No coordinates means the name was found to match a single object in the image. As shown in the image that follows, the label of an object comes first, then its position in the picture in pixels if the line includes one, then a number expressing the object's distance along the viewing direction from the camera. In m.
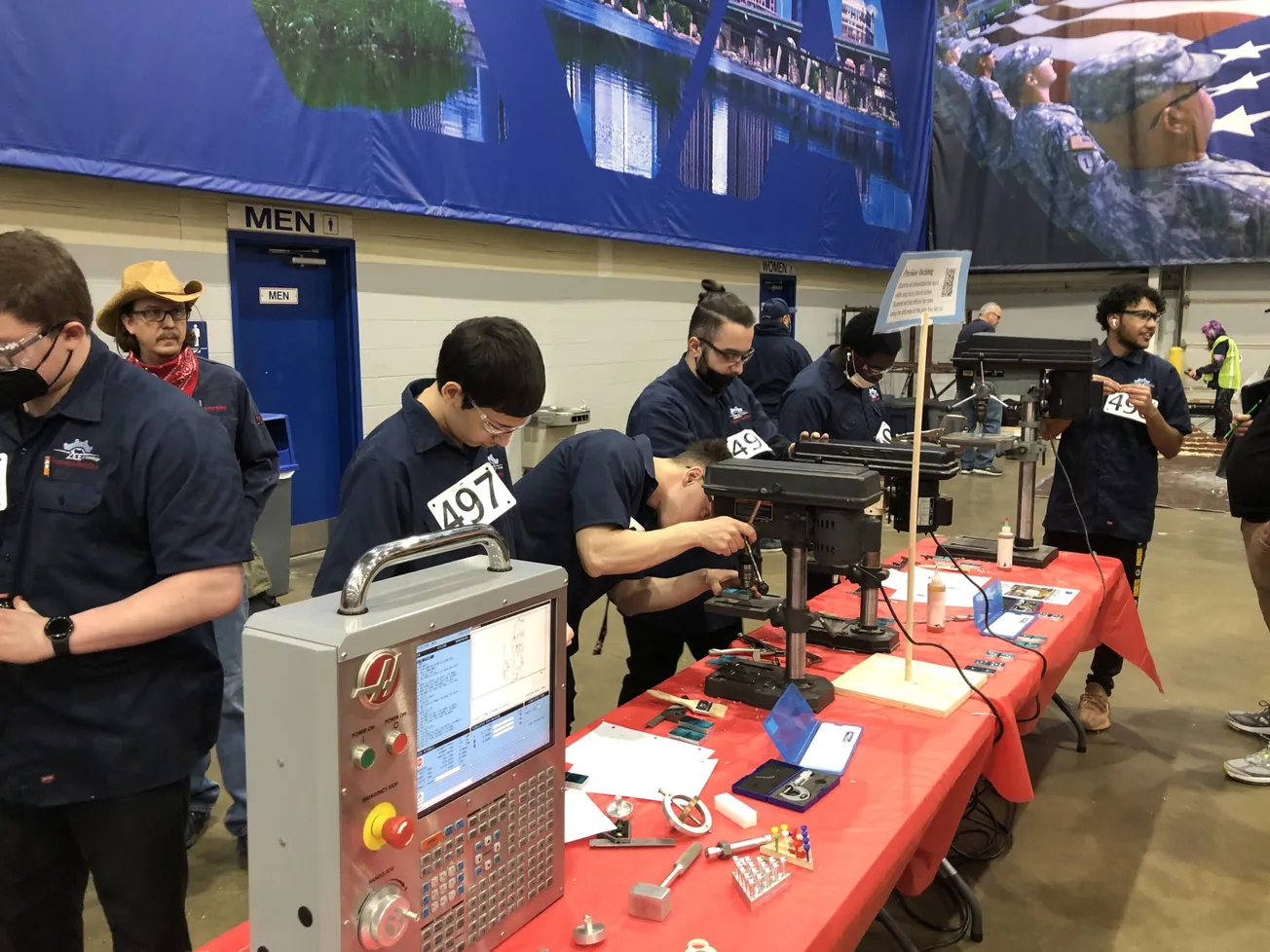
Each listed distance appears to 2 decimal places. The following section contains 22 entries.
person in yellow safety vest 8.59
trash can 3.96
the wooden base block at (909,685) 1.67
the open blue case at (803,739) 1.47
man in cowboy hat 2.24
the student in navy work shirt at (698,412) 2.40
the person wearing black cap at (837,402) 3.12
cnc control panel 0.77
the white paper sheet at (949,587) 2.35
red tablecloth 1.05
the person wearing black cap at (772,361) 5.45
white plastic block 1.27
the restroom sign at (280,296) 4.60
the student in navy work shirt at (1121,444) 2.94
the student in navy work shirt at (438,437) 1.43
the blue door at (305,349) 4.55
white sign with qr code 1.81
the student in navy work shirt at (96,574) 1.22
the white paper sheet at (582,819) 1.23
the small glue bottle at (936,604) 2.12
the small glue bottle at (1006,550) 2.69
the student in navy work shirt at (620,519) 1.69
